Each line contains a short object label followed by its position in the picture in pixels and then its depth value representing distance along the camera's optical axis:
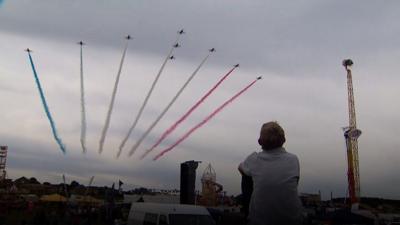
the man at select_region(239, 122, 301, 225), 3.89
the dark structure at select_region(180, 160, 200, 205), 35.75
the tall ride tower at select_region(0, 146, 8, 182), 69.50
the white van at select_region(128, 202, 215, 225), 21.06
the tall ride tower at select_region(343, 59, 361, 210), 92.44
